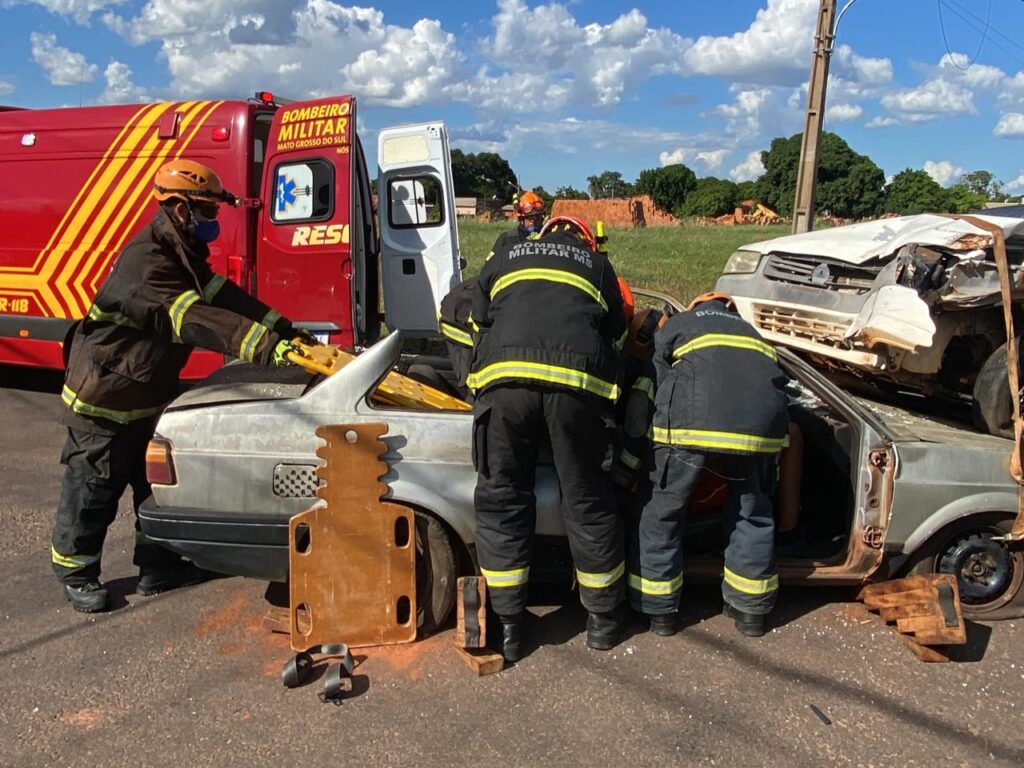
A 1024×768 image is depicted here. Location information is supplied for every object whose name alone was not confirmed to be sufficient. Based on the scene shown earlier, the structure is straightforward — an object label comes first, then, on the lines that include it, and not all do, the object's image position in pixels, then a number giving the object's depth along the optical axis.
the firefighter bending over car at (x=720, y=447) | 3.25
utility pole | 8.59
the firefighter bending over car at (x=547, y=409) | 3.08
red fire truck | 6.96
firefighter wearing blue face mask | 3.54
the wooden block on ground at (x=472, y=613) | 3.26
